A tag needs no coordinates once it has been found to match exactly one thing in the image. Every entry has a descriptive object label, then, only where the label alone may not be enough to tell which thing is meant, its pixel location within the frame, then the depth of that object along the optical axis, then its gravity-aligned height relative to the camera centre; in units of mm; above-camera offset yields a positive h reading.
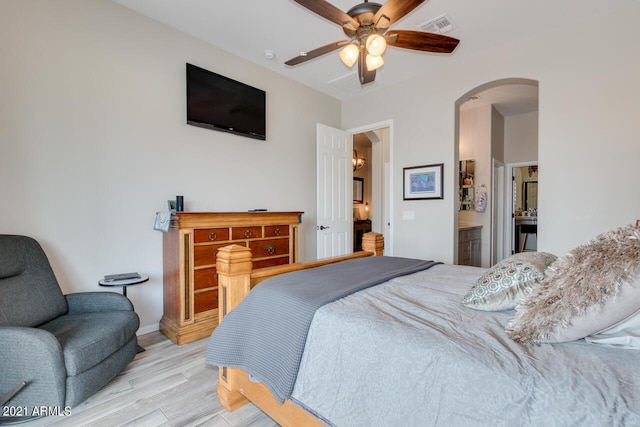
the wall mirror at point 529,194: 6965 +314
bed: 762 -472
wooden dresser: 2578 -483
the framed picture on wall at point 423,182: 3664 +322
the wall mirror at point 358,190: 7089 +432
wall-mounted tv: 3020 +1132
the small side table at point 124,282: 2295 -562
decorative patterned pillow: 1198 -316
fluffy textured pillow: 862 -265
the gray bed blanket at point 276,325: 1260 -531
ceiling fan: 1790 +1165
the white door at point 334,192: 4125 +236
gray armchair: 1551 -739
